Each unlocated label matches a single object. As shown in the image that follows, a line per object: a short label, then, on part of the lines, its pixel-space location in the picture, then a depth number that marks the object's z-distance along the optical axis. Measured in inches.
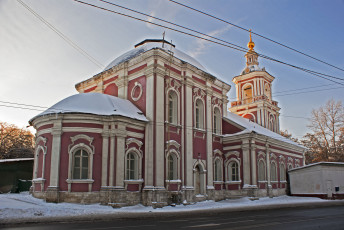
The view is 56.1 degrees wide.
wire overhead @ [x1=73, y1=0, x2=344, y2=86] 428.5
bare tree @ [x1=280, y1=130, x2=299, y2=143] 2177.0
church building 745.6
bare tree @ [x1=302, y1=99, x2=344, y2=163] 1636.6
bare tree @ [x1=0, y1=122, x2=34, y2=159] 1699.1
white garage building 1193.4
